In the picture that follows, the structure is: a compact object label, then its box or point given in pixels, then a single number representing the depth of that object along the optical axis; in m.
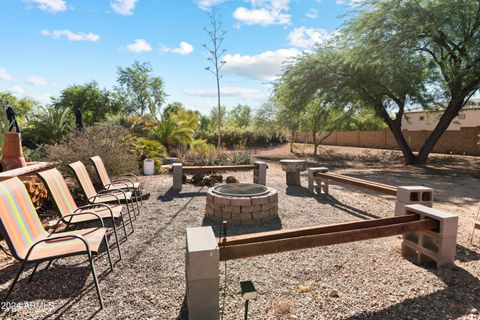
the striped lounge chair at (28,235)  2.32
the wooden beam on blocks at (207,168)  7.03
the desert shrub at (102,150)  6.29
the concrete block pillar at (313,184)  6.69
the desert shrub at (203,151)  10.36
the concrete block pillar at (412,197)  4.09
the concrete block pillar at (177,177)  6.86
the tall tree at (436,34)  10.79
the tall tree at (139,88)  38.19
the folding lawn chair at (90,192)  4.16
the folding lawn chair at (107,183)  5.07
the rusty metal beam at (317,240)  2.34
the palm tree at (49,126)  10.61
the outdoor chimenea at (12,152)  5.07
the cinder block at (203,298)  2.09
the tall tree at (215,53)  14.52
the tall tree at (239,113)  56.55
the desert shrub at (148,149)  9.17
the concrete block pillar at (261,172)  7.23
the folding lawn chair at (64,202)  3.28
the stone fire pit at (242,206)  4.59
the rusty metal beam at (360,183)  4.82
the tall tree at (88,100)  31.09
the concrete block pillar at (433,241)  2.98
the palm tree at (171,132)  14.51
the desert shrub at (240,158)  10.10
